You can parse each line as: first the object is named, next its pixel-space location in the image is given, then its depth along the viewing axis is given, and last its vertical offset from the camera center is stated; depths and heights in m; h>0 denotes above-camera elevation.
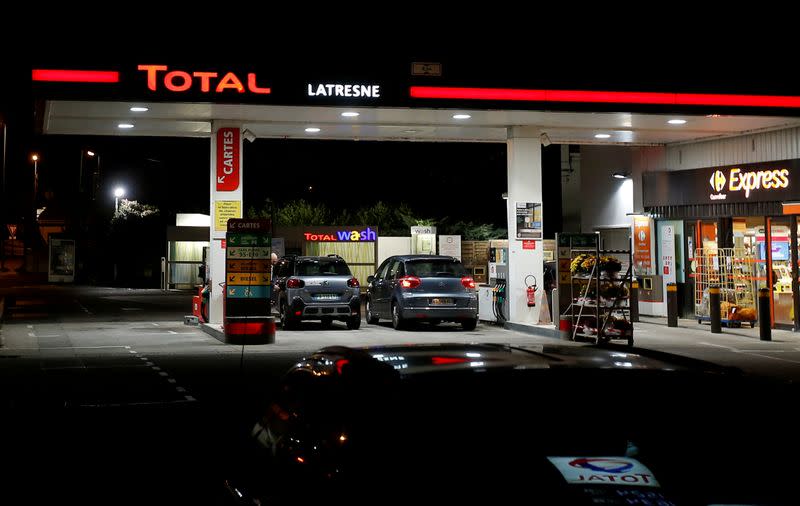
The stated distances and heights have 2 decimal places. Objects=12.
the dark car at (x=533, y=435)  2.42 -0.43
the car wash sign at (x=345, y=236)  42.75 +2.15
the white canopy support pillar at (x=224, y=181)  21.78 +2.37
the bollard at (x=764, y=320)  19.49 -0.76
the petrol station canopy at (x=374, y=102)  18.02 +3.70
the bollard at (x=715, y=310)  21.20 -0.60
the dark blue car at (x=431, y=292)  21.58 -0.20
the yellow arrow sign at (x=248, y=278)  19.31 +0.11
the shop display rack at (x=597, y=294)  17.83 -0.20
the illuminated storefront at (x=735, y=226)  21.69 +1.41
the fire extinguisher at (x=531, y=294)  22.59 -0.26
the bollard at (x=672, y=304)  22.33 -0.49
